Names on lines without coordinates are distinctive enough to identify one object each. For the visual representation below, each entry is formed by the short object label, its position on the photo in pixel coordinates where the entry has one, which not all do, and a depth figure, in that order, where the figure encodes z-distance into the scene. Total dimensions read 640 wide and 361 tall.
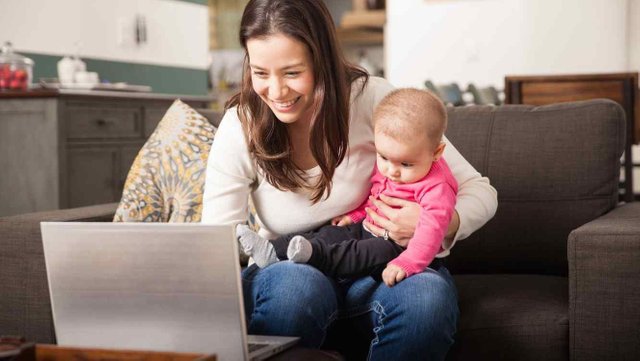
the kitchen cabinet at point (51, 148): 3.69
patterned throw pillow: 2.29
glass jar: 3.72
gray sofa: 1.77
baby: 1.70
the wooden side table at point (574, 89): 4.42
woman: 1.65
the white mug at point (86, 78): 4.12
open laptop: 1.28
